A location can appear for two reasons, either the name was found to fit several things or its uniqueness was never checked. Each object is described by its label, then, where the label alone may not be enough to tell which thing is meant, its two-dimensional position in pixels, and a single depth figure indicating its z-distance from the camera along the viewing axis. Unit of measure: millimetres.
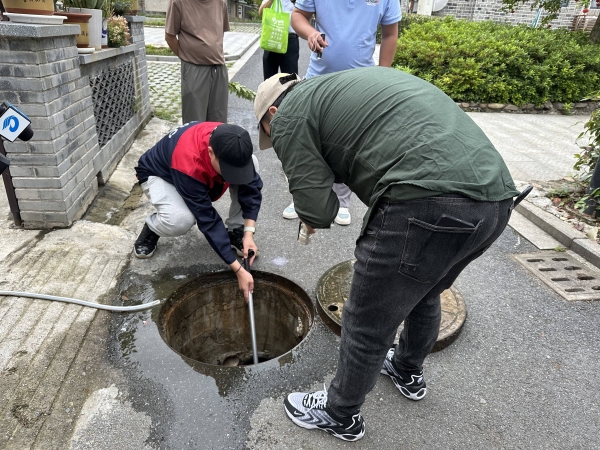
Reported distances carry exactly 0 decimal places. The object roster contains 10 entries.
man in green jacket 1379
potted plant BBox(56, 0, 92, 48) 3509
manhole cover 2504
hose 2506
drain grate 3061
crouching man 2367
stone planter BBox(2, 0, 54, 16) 2707
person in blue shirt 2965
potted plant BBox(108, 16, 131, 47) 4328
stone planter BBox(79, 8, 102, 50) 3680
